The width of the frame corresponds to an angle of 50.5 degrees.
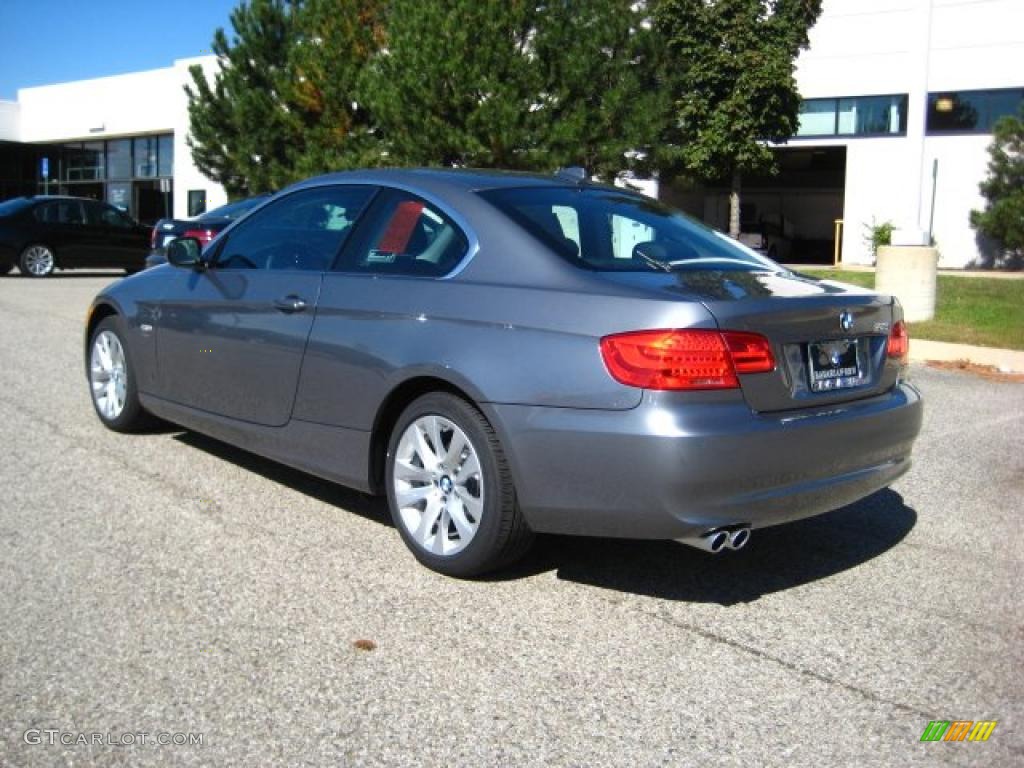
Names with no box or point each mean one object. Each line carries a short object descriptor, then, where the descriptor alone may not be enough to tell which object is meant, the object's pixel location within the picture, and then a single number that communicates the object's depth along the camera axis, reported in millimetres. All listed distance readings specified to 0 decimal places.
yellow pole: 30156
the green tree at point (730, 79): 18266
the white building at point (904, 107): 27406
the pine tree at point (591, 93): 15734
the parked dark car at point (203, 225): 13977
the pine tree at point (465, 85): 15742
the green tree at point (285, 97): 20219
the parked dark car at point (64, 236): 20828
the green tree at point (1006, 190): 26266
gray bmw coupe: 3656
